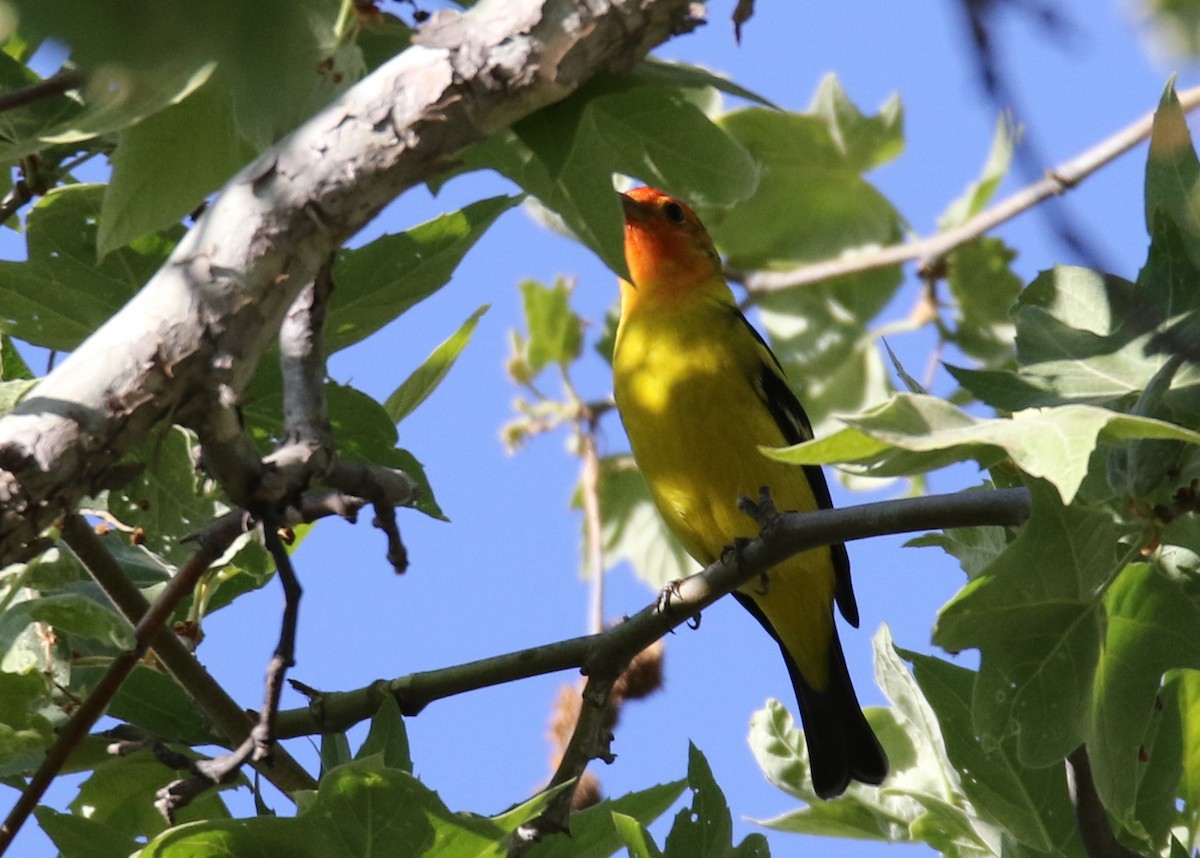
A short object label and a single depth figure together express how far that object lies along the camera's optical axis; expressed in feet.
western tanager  31.12
